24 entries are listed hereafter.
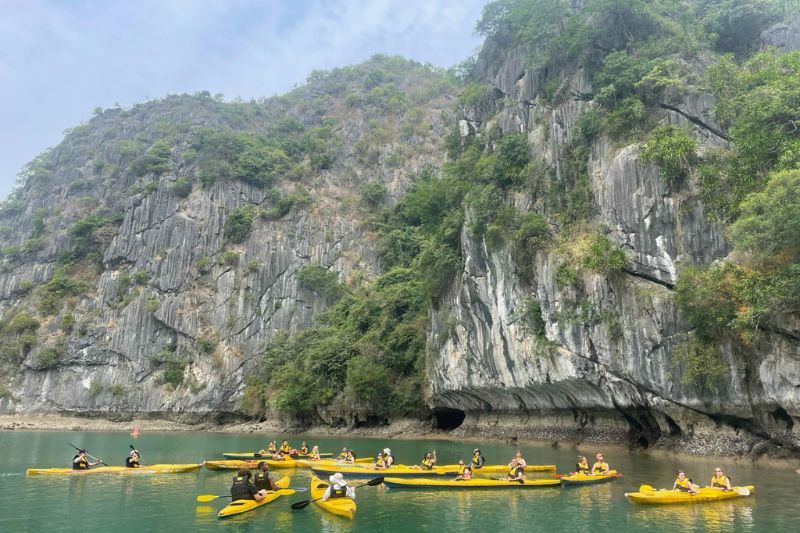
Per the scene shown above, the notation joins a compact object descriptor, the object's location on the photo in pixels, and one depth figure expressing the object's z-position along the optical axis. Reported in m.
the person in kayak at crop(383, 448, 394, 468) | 19.86
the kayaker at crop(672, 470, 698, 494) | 15.23
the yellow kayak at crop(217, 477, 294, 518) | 13.95
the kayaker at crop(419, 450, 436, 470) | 19.69
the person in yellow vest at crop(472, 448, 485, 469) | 20.67
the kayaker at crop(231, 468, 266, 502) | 14.68
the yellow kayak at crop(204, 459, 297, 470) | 22.58
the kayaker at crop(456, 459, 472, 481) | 17.73
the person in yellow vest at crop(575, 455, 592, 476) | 19.30
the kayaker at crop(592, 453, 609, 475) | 19.28
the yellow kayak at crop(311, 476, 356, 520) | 13.64
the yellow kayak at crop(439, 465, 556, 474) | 20.69
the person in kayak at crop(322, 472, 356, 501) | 14.46
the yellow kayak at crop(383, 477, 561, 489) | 17.48
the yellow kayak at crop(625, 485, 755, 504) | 15.02
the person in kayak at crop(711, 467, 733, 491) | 15.44
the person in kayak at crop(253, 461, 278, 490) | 15.69
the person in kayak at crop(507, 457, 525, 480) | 18.20
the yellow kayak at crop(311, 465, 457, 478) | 19.08
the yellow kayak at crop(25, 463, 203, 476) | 20.95
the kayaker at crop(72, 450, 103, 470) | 21.05
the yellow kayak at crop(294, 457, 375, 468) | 21.02
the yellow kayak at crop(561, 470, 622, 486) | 18.48
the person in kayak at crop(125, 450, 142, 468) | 21.66
